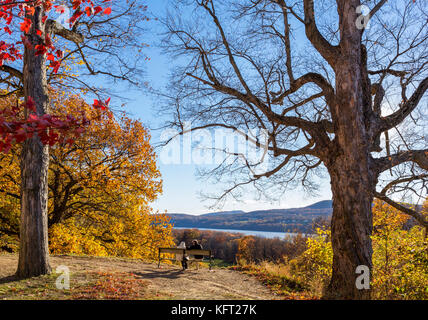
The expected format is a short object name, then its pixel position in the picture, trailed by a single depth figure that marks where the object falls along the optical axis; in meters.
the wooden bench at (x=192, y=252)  10.71
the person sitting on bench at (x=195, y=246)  11.54
